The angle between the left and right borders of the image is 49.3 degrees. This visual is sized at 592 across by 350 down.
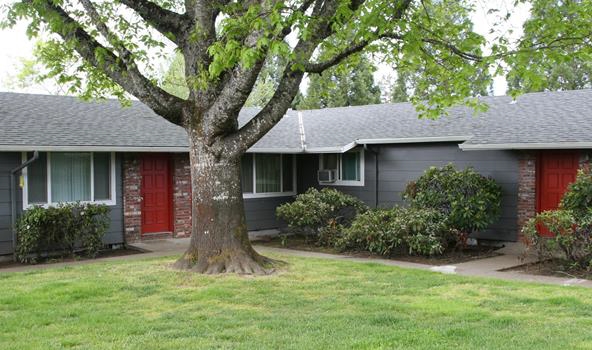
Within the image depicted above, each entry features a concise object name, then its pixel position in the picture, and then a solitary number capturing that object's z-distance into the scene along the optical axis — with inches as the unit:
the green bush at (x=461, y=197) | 500.1
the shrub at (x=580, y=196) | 417.1
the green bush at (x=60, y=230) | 467.5
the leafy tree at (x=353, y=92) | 1384.1
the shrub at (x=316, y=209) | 566.6
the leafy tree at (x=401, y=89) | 1482.5
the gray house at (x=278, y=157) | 505.0
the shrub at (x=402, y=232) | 474.6
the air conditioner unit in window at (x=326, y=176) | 672.4
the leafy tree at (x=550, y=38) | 377.4
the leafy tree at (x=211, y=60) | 374.9
